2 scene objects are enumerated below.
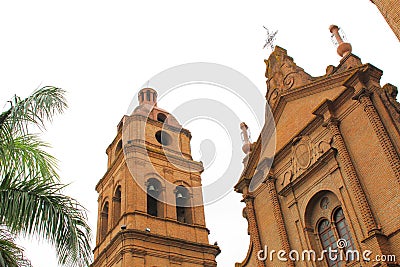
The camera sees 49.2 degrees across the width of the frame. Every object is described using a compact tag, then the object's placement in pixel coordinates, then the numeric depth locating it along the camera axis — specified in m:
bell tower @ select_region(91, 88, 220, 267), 21.92
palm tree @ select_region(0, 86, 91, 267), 6.42
